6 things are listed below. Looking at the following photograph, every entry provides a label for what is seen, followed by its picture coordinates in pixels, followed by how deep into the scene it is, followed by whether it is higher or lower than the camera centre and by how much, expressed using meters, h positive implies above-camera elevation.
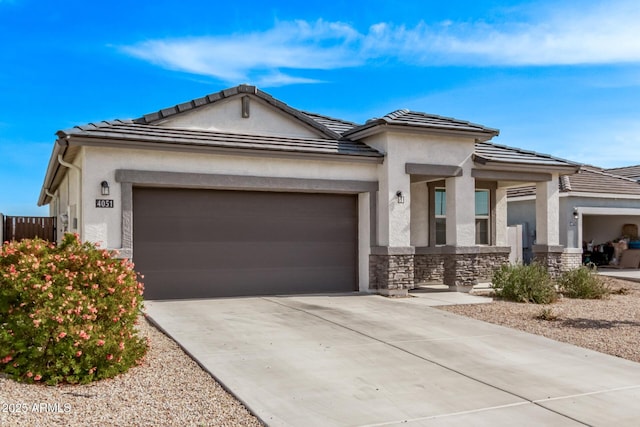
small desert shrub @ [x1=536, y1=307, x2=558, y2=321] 11.17 -1.73
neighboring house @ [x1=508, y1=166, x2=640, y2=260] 22.81 +0.72
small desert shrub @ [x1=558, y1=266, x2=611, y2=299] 14.84 -1.53
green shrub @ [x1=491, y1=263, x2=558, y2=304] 13.60 -1.41
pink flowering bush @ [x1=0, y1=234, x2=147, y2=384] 6.55 -1.05
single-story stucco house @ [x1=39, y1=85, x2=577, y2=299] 12.38 +0.80
